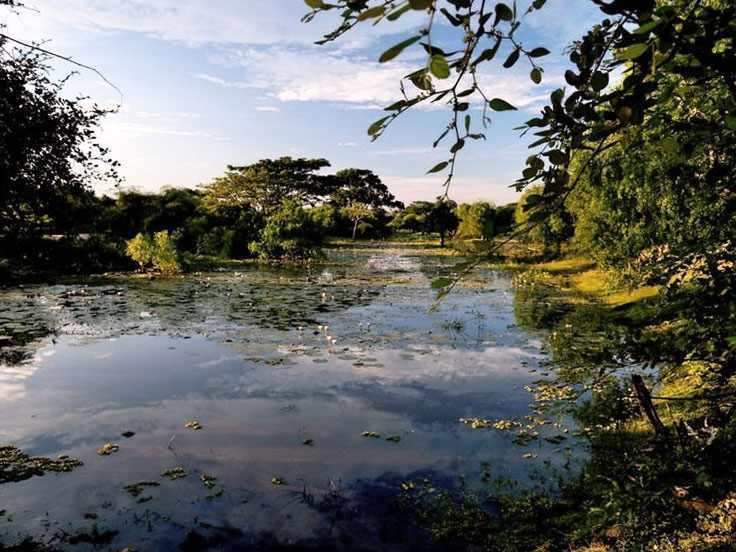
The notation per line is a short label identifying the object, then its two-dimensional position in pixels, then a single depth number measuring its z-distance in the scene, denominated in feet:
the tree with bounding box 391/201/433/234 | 283.59
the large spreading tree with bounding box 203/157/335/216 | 195.00
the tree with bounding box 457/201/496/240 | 202.59
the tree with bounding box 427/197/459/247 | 241.24
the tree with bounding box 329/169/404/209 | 273.13
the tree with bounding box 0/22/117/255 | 22.63
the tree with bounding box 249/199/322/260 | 141.90
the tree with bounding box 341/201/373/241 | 263.90
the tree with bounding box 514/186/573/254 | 111.45
